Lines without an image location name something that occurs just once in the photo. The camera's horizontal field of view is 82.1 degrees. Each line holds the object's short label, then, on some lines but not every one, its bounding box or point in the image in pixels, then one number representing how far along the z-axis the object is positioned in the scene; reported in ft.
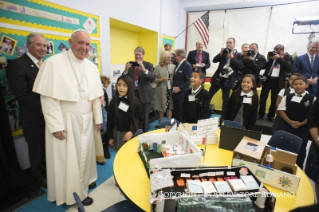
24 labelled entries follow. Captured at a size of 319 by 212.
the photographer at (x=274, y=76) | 13.99
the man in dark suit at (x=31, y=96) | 6.43
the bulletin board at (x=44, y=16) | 6.79
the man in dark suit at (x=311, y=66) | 12.90
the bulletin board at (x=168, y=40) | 18.40
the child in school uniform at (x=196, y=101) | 8.96
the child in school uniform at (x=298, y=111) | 8.42
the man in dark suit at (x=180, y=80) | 12.73
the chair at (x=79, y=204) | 3.60
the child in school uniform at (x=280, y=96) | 9.48
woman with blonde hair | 13.55
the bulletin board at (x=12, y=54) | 6.77
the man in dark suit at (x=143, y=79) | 11.11
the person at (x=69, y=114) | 5.75
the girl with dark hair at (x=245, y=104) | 8.93
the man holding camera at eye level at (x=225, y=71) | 14.61
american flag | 21.00
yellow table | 3.79
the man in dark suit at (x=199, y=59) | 16.44
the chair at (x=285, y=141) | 6.29
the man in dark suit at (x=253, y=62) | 14.63
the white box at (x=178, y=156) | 4.22
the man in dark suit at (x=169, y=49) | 16.04
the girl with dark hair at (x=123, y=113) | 7.93
